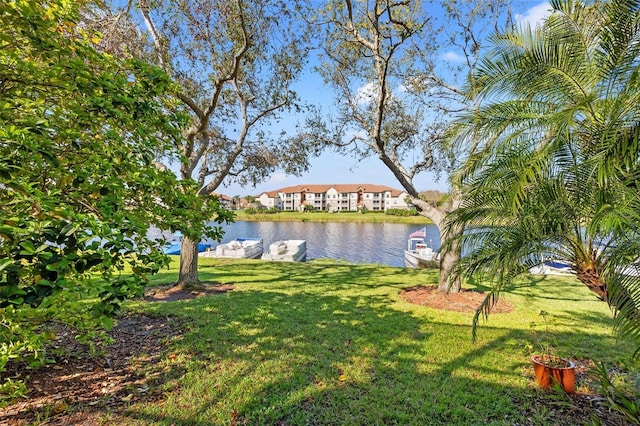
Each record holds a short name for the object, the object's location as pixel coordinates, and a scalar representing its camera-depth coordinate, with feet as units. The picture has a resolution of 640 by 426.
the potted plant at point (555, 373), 10.96
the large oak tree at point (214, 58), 22.24
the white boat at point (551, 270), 41.51
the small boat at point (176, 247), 62.64
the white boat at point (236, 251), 56.70
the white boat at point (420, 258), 51.21
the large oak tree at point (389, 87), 23.71
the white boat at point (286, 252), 55.31
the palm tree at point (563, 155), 9.55
